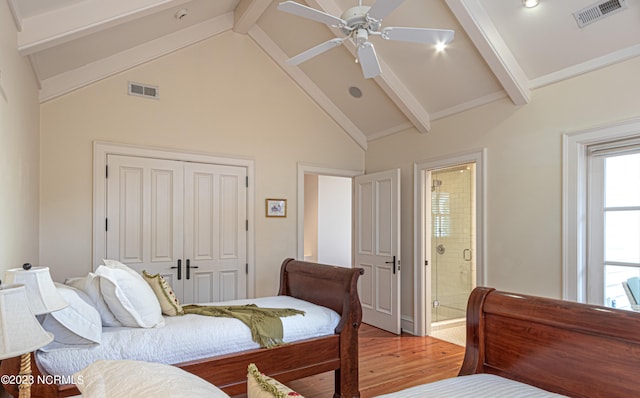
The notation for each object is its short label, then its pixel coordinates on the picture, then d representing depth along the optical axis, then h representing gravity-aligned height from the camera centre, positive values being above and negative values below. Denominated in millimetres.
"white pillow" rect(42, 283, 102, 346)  1970 -642
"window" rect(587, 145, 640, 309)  3002 -176
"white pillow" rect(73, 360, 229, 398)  944 -475
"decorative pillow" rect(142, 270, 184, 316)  2736 -691
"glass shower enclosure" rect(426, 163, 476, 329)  5449 -629
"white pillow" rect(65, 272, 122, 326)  2383 -614
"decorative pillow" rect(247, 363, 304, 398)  945 -473
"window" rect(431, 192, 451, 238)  5605 -254
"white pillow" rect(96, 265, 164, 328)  2338 -612
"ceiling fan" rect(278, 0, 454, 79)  2305 +1070
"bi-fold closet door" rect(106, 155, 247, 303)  4051 -273
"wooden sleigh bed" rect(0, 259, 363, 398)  2406 -1023
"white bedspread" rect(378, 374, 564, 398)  1539 -778
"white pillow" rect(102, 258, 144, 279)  2625 -458
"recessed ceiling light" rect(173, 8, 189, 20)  3805 +1814
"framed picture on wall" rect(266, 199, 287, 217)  4898 -112
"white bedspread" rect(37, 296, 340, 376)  2025 -847
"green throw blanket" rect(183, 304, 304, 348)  2574 -829
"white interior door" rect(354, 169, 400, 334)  4824 -610
